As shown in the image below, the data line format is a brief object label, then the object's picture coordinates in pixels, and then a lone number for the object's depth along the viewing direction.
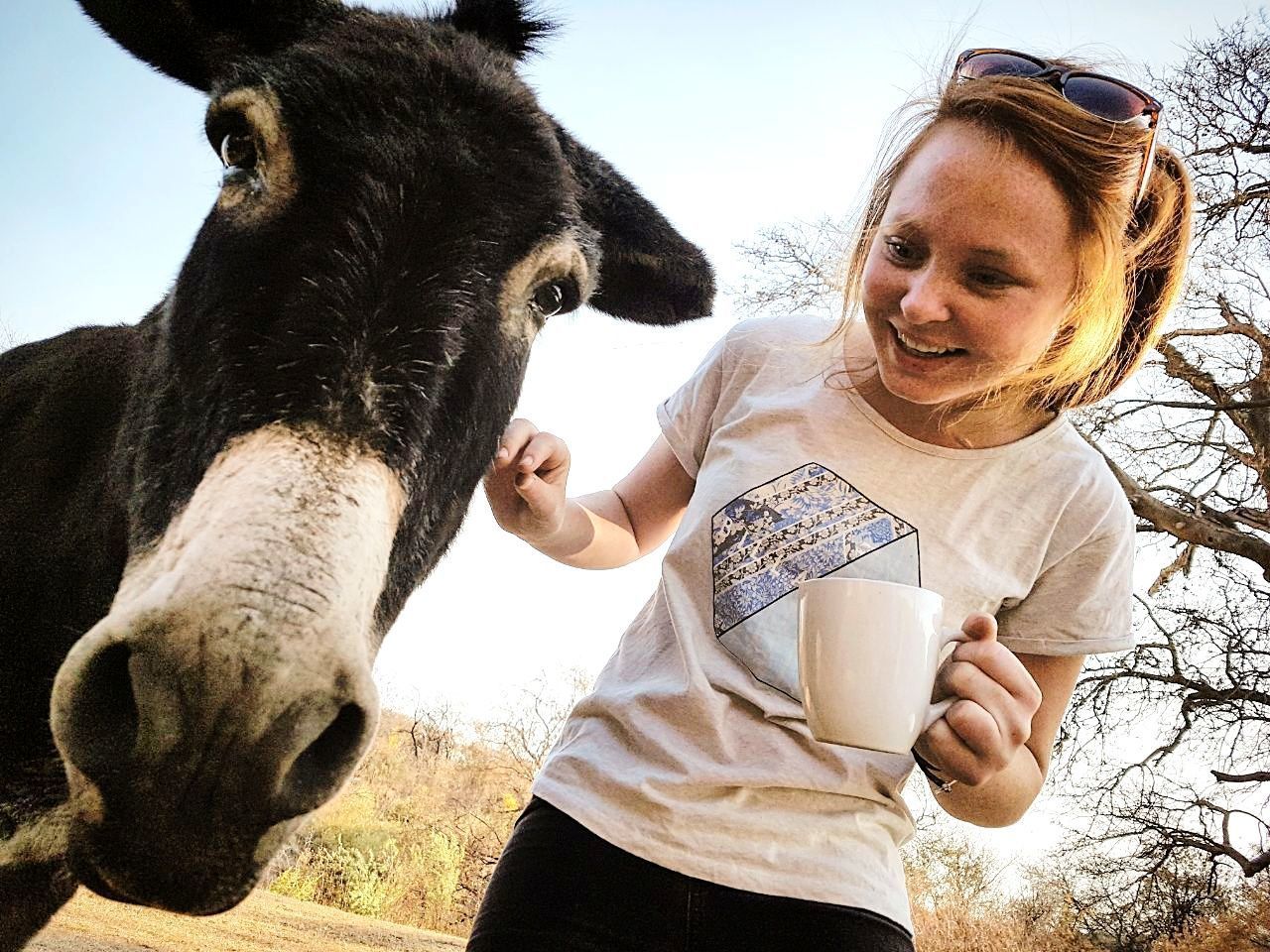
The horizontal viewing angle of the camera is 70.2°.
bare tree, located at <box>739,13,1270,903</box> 7.98
